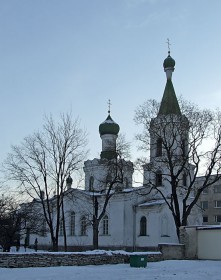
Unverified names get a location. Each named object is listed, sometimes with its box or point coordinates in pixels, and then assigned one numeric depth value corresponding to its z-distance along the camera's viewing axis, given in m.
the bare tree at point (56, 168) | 33.25
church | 42.38
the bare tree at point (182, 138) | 31.41
